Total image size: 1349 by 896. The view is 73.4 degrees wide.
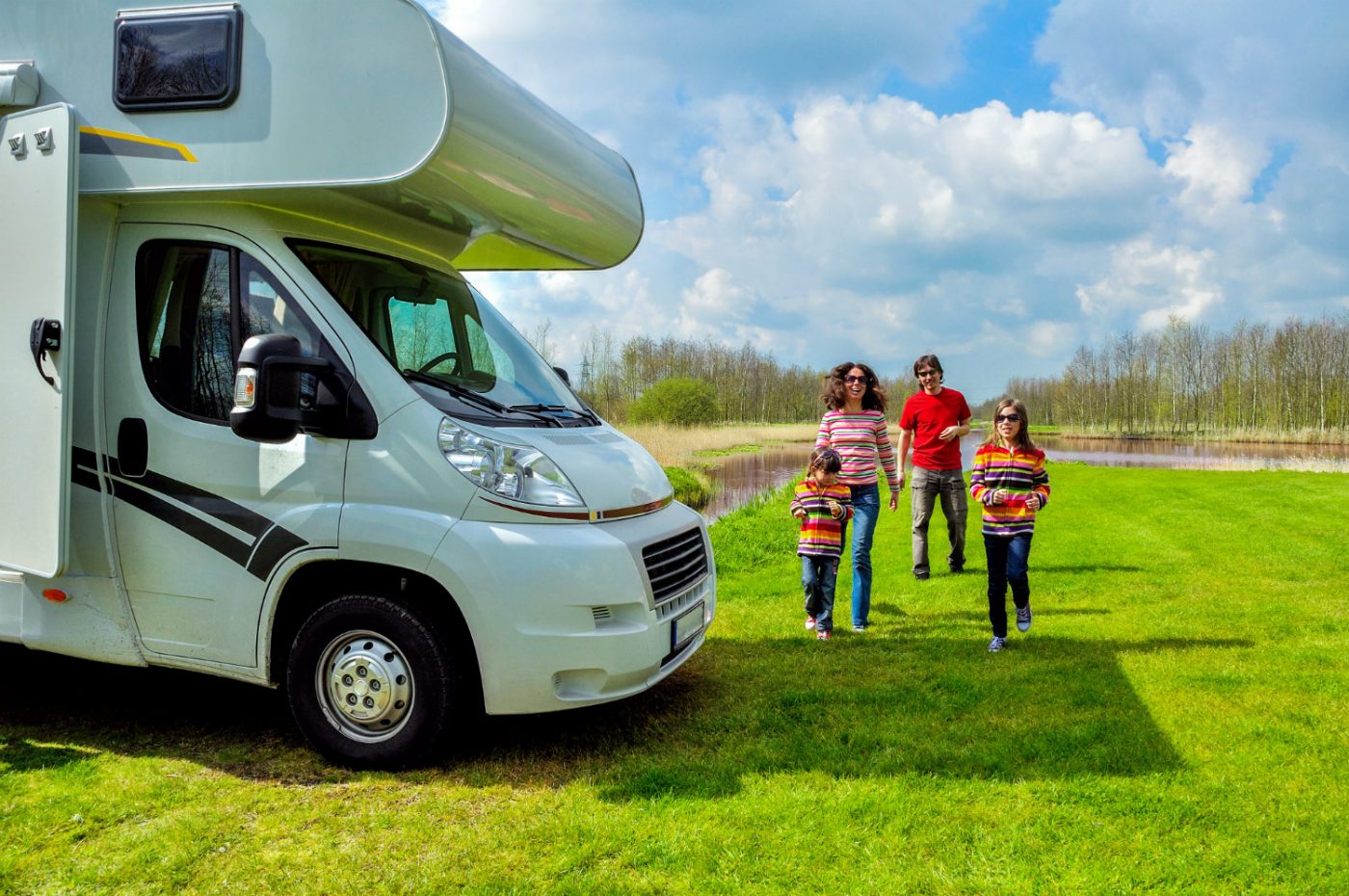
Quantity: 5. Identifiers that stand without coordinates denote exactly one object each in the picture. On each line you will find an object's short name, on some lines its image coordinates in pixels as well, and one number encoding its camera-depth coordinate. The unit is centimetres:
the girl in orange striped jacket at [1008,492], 623
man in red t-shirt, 925
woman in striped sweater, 703
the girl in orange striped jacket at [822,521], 664
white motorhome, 401
